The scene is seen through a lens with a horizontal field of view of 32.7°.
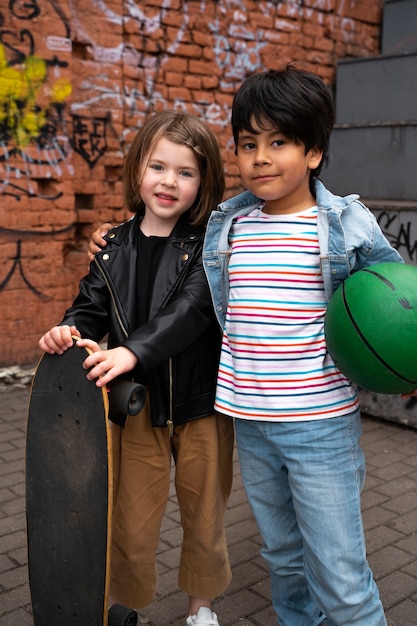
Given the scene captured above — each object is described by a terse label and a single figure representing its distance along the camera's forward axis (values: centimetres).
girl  229
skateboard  201
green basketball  192
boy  206
